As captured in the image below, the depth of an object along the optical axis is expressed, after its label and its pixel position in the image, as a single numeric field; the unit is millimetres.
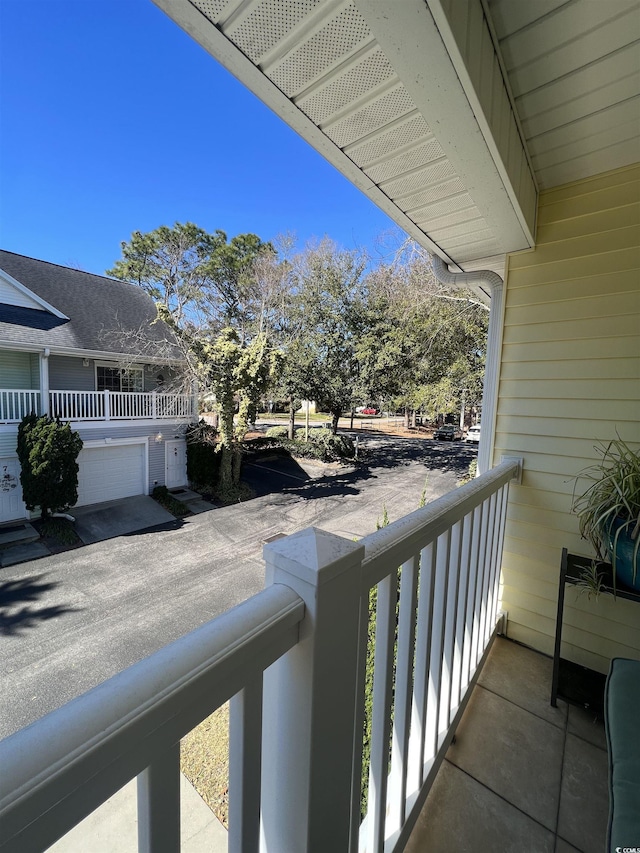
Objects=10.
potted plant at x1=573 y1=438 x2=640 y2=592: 1516
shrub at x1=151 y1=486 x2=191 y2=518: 7594
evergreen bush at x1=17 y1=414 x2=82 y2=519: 6281
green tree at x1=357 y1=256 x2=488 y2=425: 7035
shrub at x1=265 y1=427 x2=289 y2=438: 13661
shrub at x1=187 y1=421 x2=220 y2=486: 8938
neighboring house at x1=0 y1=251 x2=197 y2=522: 7188
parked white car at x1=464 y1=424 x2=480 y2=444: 17984
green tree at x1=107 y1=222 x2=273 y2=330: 13758
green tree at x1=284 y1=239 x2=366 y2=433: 11258
